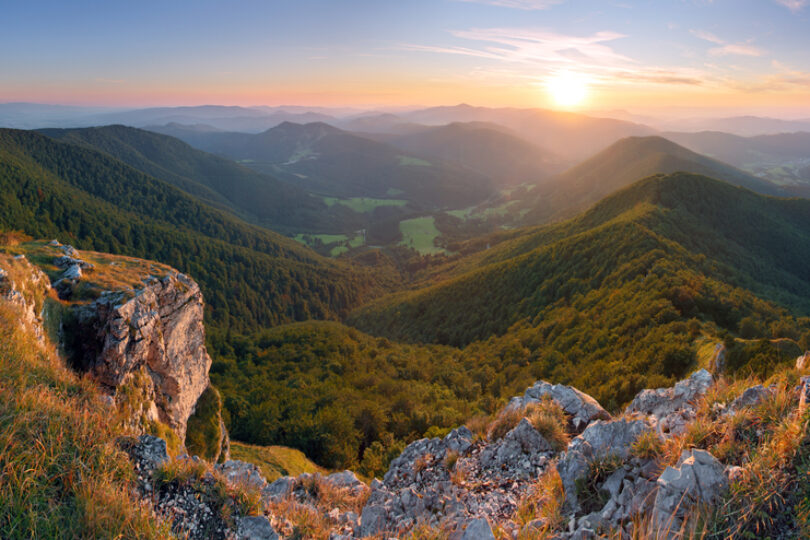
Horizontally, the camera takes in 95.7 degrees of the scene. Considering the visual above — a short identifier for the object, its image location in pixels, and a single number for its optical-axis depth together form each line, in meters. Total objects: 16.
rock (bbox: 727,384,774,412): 7.88
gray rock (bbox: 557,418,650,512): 8.12
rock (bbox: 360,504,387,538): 9.27
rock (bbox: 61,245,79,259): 19.43
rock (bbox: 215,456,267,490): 9.18
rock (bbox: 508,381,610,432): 12.46
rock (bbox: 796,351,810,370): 8.95
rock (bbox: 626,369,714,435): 9.49
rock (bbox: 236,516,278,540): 7.82
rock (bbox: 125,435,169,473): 8.30
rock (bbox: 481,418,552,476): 10.69
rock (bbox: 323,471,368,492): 11.97
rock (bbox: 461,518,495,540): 6.62
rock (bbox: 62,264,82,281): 16.97
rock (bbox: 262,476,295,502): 10.20
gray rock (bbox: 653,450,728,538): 5.88
